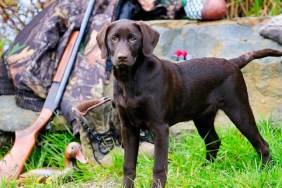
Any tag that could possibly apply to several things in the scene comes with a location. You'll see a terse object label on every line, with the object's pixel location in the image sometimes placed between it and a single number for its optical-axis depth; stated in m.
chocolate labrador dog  5.93
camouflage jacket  9.28
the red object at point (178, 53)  9.03
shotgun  8.26
